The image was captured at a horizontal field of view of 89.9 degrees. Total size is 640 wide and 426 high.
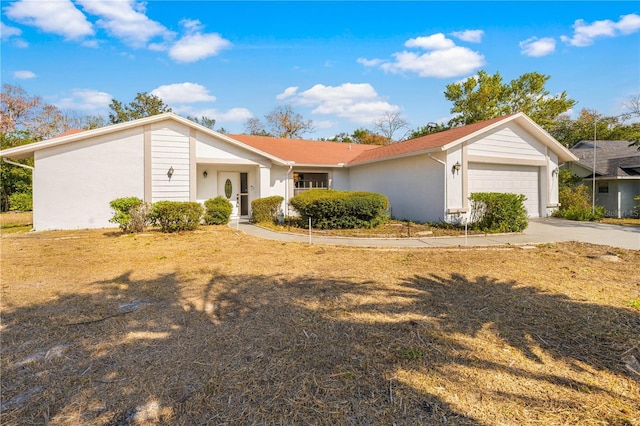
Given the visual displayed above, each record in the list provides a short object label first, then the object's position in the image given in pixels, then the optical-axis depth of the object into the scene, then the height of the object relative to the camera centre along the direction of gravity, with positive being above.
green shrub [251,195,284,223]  13.28 +0.10
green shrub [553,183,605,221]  13.94 +0.25
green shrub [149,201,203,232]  10.02 -0.11
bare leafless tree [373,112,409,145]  37.19 +10.01
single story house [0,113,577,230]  11.77 +1.78
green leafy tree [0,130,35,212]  18.70 +2.01
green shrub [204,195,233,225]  12.70 +0.02
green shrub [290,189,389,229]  11.05 +0.07
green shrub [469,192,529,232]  10.52 -0.08
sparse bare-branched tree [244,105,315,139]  36.72 +10.15
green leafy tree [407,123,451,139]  28.49 +7.63
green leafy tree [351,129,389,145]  37.78 +8.92
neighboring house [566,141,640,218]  16.62 +1.59
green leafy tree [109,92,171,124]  33.94 +11.10
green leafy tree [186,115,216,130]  42.47 +12.09
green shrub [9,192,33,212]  19.03 +0.68
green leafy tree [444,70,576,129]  26.25 +9.39
